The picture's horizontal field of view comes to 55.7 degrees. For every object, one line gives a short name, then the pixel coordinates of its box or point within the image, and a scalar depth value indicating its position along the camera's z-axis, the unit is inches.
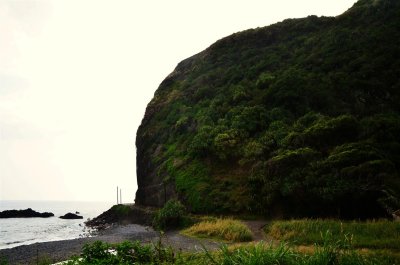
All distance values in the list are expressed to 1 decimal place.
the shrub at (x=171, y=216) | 1226.6
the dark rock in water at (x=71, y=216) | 3681.8
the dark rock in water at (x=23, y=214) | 4163.4
